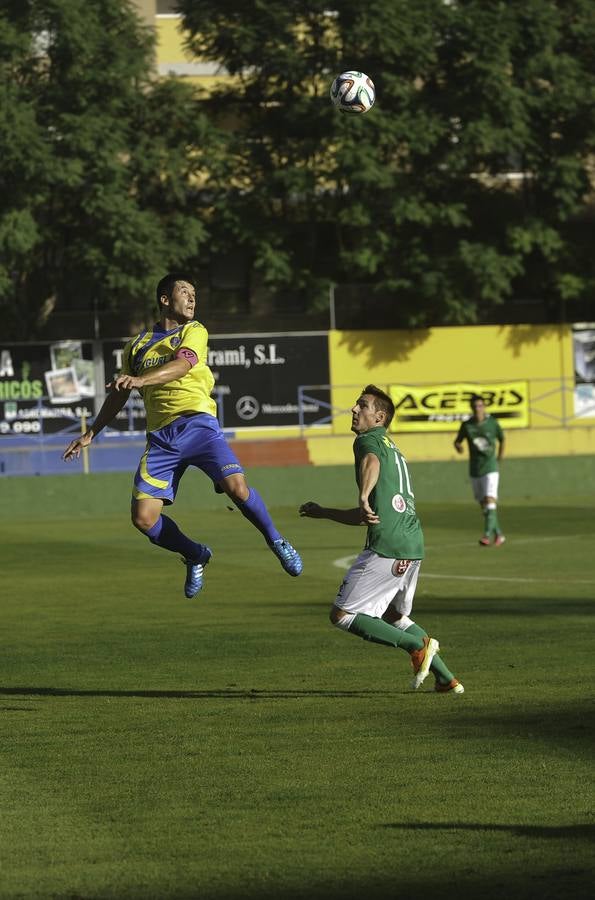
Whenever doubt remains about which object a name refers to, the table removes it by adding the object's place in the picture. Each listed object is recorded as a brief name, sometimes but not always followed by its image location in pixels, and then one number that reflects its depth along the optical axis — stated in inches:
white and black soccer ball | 661.9
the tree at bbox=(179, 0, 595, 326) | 1899.6
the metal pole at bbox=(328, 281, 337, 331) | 1960.8
